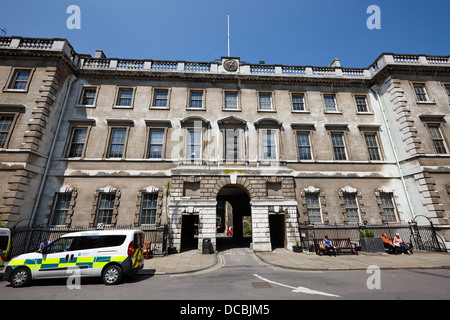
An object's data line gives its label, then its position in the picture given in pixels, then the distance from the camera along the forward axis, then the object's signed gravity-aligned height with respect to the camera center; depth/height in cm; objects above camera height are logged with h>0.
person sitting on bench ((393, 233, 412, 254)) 1227 -140
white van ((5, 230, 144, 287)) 716 -132
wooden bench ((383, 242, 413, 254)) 1238 -169
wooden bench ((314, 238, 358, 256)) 1216 -147
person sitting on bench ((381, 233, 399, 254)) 1234 -143
